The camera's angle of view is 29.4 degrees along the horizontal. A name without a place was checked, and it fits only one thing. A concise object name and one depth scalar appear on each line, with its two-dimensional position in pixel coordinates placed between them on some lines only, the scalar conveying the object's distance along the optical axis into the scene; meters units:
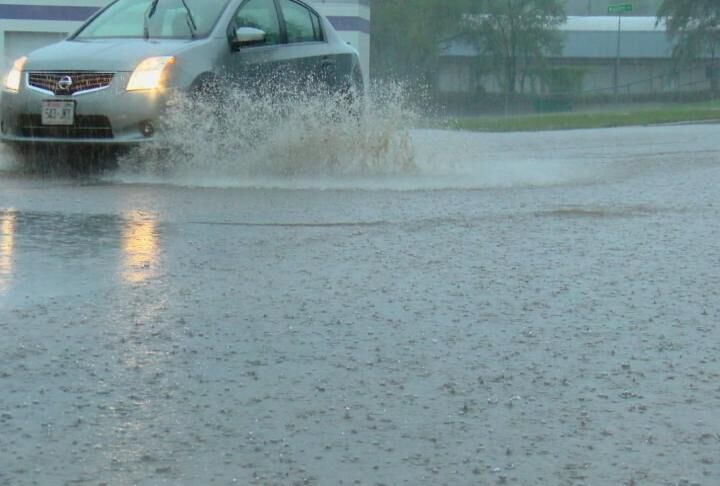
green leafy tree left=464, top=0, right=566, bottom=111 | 73.88
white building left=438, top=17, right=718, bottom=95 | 74.44
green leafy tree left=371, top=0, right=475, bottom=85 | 72.31
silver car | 10.47
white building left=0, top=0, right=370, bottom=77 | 44.78
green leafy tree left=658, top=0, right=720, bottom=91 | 72.25
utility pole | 68.01
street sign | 51.12
